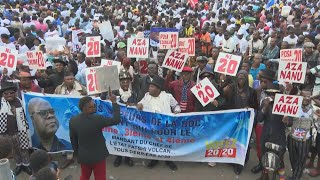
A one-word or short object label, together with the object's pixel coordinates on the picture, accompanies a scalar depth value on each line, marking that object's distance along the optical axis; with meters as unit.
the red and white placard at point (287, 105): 5.74
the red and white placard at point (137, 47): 8.35
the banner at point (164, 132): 6.70
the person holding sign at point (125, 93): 7.14
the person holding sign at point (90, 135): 5.21
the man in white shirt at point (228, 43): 12.43
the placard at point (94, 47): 8.42
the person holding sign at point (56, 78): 7.49
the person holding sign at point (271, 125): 6.11
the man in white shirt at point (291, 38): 12.10
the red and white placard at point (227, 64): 6.83
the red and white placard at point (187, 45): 9.00
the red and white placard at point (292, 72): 6.41
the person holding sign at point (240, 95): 6.84
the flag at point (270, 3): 20.86
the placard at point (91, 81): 6.69
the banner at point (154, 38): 11.88
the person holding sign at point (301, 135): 6.07
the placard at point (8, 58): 7.25
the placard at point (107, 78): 6.09
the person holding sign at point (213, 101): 6.86
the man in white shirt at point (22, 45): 11.08
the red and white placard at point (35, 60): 7.69
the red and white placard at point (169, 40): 9.05
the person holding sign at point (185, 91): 7.14
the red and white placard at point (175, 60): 7.74
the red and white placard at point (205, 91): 6.51
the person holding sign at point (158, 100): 6.63
